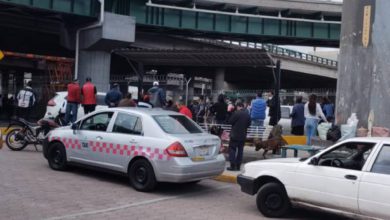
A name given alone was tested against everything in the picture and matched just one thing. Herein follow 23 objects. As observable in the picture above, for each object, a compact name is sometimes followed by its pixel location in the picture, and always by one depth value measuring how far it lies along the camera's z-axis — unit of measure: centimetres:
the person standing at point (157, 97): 1683
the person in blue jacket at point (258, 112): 1656
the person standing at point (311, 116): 1481
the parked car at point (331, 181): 726
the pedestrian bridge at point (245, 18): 3791
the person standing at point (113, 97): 1634
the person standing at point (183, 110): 1450
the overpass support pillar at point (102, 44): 3122
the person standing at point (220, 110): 1711
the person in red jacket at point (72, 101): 1620
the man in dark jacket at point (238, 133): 1234
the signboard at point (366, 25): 1338
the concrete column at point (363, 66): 1279
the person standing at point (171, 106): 1478
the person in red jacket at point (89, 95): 1608
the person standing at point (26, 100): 1886
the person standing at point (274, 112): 1612
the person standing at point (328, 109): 2075
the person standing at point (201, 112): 2141
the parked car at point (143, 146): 959
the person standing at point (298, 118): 1648
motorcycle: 1439
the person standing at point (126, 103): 1443
